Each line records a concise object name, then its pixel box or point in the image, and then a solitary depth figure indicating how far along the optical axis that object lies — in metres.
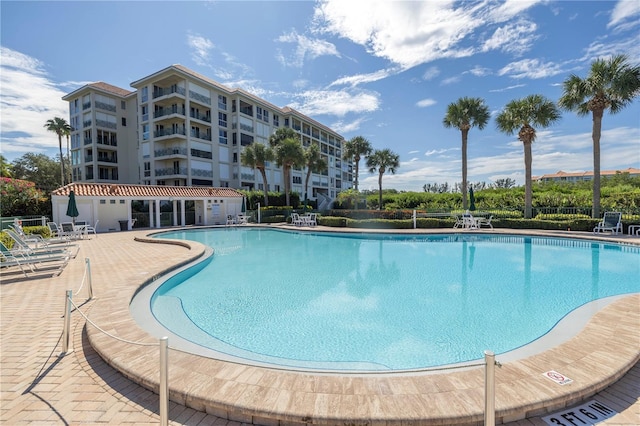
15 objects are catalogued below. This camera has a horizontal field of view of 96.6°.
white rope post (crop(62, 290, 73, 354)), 3.63
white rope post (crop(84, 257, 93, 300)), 5.57
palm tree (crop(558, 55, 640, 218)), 15.38
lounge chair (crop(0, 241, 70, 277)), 7.21
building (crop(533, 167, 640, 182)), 85.74
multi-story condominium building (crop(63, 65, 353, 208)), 30.91
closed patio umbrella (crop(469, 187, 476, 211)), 19.44
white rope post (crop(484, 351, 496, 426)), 1.91
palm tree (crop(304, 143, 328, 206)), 33.00
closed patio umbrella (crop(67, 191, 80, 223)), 16.38
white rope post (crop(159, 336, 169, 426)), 2.14
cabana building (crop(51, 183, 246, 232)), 18.80
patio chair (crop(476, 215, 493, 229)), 17.89
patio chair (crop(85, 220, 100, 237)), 18.20
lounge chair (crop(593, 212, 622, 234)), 15.20
